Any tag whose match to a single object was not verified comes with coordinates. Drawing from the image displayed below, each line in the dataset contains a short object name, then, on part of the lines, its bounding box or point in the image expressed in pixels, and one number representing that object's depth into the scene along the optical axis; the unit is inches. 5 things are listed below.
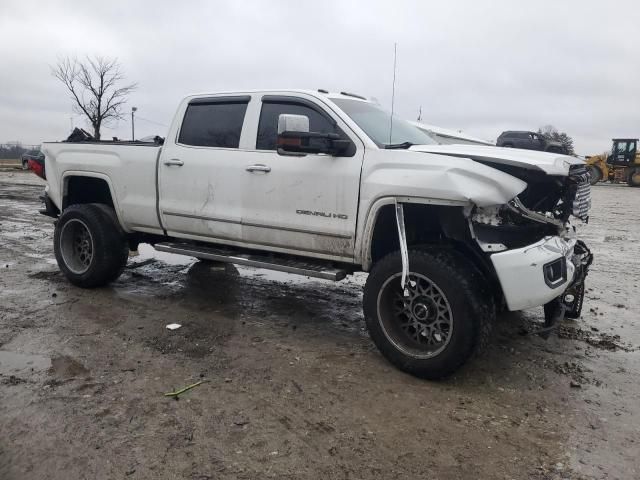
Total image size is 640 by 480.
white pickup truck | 142.0
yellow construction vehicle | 1257.1
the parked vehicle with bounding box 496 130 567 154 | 806.8
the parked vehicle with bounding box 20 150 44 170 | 1385.8
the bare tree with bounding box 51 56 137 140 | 1510.8
